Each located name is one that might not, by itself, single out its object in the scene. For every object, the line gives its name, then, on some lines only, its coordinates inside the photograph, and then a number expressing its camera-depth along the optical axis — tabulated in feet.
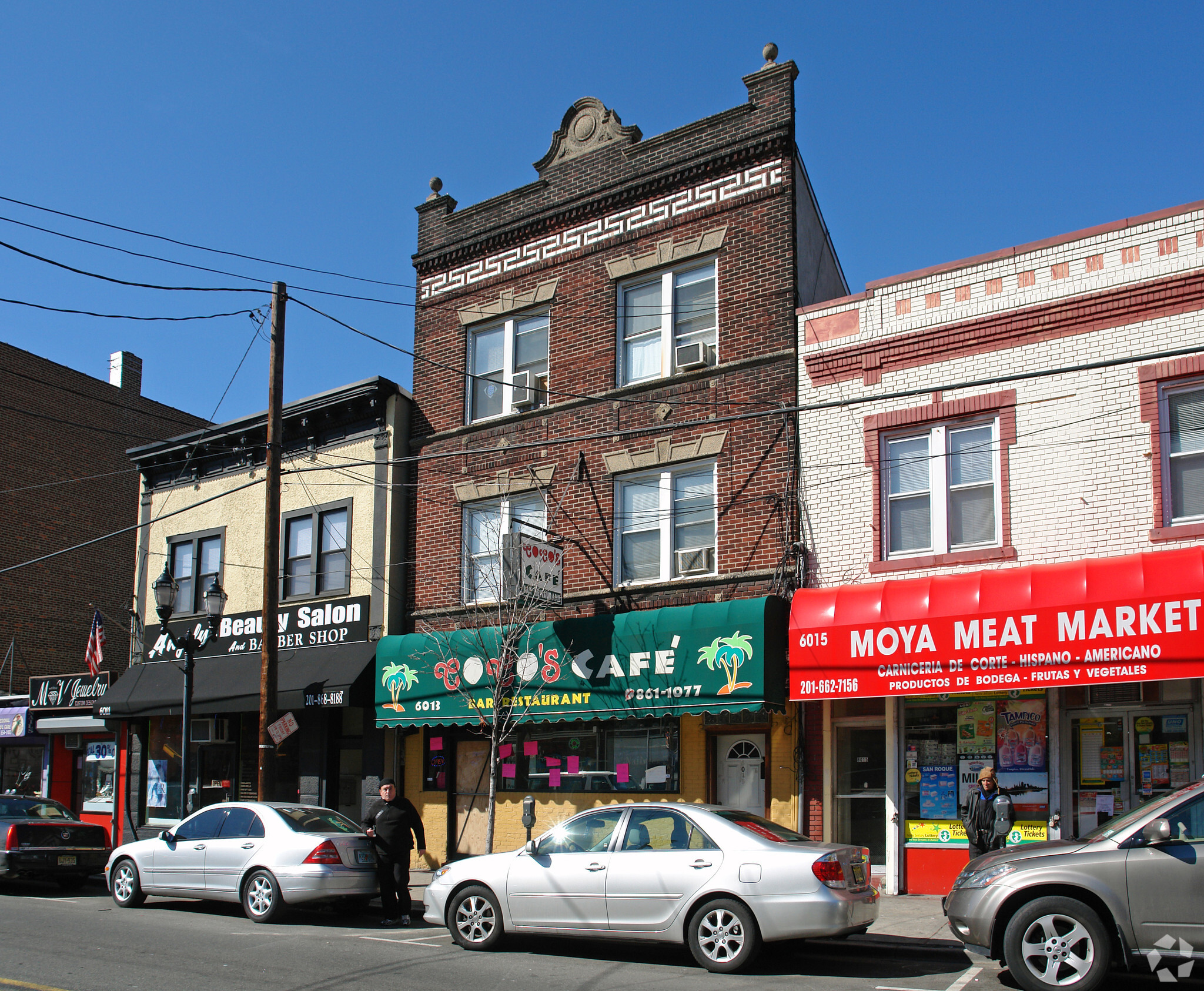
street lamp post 58.54
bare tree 52.60
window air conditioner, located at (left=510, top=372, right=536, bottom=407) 60.39
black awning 61.00
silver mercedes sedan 40.16
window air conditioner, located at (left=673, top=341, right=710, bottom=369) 54.24
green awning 47.52
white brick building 42.32
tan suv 25.54
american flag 74.13
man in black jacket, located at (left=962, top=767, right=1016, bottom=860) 40.52
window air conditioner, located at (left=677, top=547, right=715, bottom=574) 53.11
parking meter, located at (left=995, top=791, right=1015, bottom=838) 40.32
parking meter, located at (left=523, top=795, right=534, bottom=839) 50.65
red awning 38.73
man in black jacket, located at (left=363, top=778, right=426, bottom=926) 41.14
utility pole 51.03
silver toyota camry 29.99
